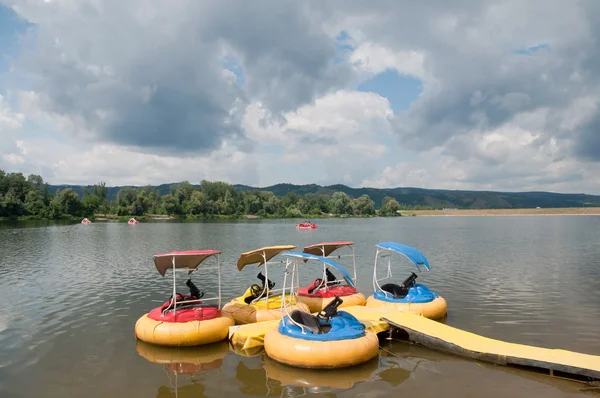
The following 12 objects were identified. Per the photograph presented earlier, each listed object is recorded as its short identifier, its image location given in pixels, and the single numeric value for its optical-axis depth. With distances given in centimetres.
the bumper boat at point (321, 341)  1382
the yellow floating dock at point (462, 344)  1295
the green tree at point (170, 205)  15412
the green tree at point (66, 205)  13750
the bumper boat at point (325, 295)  2062
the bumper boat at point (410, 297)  1967
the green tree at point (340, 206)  19700
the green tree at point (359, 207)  19750
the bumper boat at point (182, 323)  1595
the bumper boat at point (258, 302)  1831
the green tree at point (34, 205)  12900
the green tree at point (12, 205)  11988
